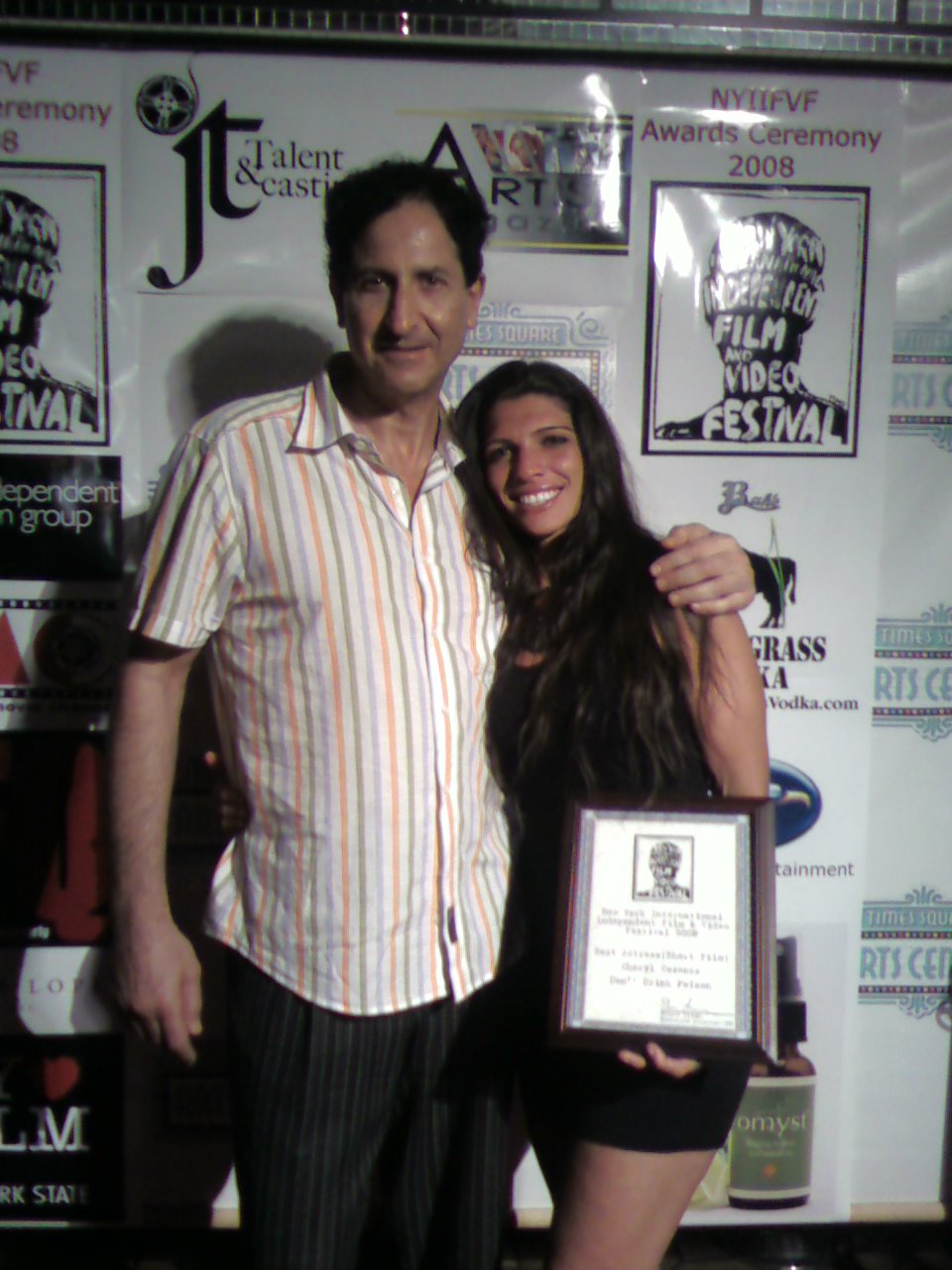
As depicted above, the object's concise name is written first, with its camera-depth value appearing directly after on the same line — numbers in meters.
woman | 1.40
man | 1.37
